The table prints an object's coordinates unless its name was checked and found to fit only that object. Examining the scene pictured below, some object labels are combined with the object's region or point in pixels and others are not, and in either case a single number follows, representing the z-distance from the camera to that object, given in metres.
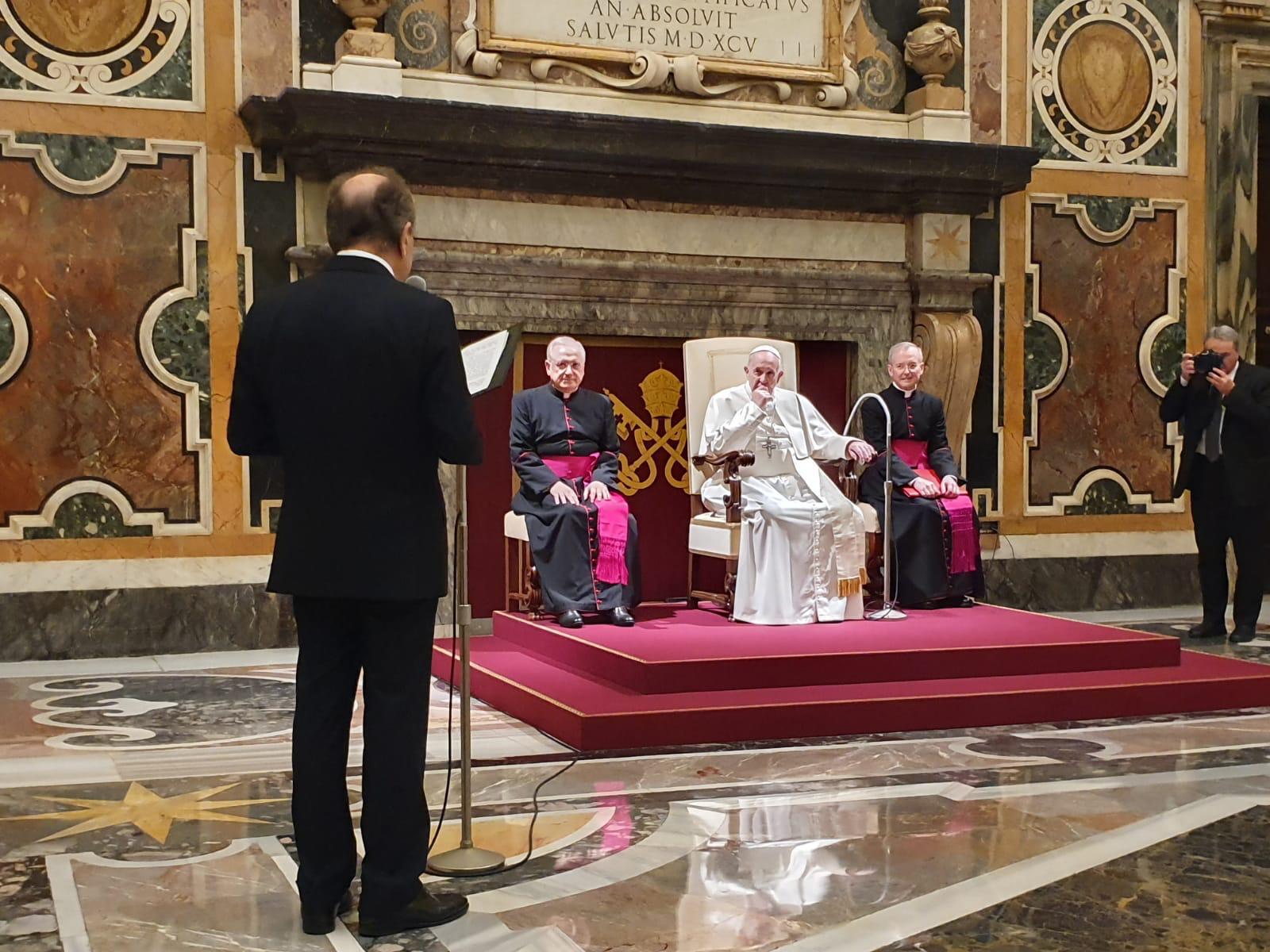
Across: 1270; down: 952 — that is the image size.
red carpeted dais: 4.93
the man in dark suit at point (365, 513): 2.92
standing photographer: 6.90
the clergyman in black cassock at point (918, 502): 6.76
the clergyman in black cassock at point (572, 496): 6.19
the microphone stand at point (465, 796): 3.31
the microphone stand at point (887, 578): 6.38
